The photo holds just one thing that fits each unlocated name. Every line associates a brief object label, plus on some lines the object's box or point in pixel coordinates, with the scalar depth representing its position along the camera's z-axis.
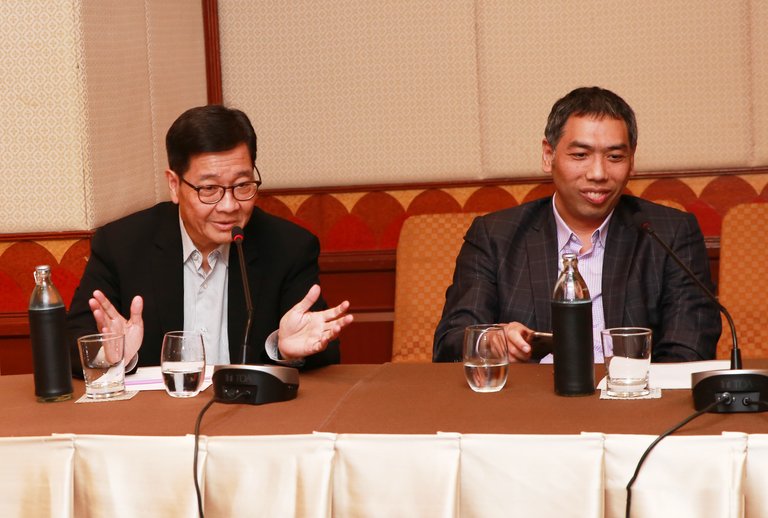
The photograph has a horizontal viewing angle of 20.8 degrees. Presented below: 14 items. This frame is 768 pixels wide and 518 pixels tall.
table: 3.17
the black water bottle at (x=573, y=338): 3.42
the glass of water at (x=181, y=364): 3.54
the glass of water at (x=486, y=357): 3.47
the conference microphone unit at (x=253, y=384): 3.48
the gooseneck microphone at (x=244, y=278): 3.53
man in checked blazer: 4.08
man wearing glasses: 3.99
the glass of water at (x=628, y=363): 3.41
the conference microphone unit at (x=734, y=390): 3.29
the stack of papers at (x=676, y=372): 3.47
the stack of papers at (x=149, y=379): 3.63
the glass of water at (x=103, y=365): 3.56
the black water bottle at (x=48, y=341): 3.56
